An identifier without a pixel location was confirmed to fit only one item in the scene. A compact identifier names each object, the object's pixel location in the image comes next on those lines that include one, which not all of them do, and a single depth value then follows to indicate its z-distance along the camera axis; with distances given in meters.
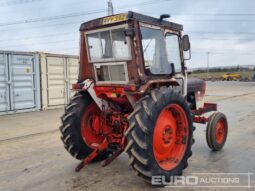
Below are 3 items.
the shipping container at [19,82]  9.04
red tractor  3.17
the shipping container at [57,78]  10.16
